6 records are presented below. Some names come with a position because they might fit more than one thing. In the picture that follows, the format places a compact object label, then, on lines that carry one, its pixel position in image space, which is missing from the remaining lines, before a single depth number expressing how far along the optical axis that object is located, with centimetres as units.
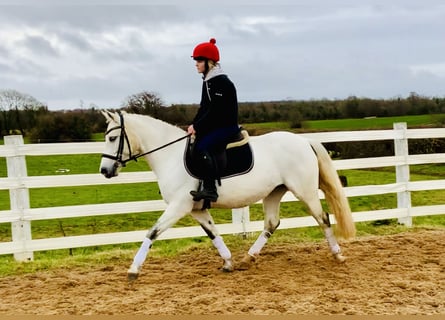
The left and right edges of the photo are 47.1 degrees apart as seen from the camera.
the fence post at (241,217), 762
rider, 534
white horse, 544
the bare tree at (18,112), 2262
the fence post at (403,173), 862
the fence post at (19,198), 662
